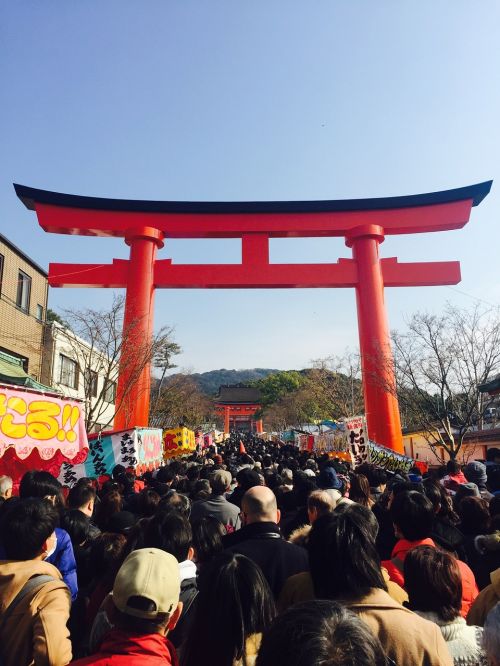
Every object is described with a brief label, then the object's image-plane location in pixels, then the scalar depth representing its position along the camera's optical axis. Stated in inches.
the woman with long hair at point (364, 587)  59.0
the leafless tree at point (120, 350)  554.6
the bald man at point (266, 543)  96.6
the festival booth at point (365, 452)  458.0
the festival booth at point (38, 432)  227.8
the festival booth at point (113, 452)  355.6
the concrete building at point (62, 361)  636.7
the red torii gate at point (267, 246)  603.8
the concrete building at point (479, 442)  576.1
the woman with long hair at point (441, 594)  72.7
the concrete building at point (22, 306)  526.0
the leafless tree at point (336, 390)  976.9
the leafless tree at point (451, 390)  463.5
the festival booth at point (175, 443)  573.9
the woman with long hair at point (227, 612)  60.2
